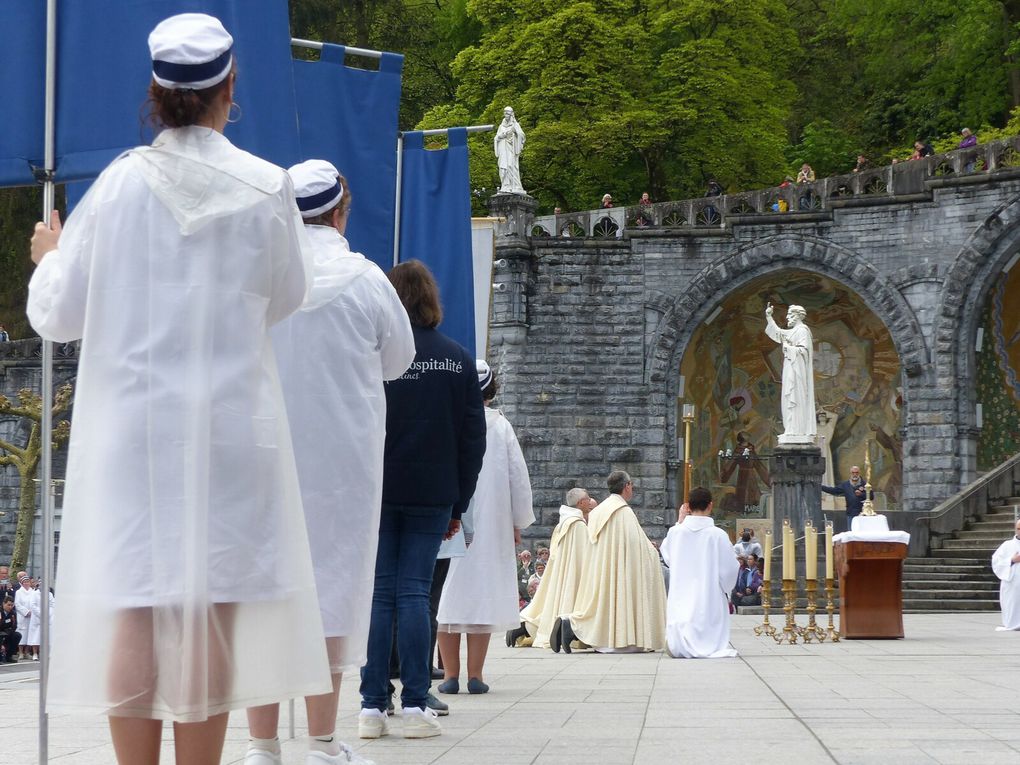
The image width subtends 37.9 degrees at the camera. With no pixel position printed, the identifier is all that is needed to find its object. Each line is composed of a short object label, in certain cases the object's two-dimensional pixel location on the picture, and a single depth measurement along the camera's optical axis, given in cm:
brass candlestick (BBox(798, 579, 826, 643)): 1455
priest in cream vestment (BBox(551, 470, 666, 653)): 1391
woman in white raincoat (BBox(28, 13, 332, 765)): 366
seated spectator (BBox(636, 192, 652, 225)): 2961
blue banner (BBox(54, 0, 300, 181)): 533
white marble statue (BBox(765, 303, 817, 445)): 2422
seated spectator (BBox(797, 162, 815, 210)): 2873
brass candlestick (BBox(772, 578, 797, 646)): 1422
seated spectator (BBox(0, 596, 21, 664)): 2386
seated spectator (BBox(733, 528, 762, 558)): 2463
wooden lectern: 1488
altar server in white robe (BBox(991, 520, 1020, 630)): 1773
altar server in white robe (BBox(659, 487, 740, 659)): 1280
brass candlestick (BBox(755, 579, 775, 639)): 1536
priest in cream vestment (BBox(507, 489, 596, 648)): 1458
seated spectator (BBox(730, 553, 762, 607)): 2328
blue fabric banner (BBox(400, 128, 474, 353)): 1131
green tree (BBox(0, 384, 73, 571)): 2877
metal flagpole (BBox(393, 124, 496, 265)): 1115
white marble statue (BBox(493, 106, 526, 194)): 2934
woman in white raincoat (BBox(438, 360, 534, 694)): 904
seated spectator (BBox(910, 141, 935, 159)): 2816
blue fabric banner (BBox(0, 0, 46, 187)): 538
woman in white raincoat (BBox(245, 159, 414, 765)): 533
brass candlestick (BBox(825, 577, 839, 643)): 1483
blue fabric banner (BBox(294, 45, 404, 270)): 923
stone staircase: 2155
